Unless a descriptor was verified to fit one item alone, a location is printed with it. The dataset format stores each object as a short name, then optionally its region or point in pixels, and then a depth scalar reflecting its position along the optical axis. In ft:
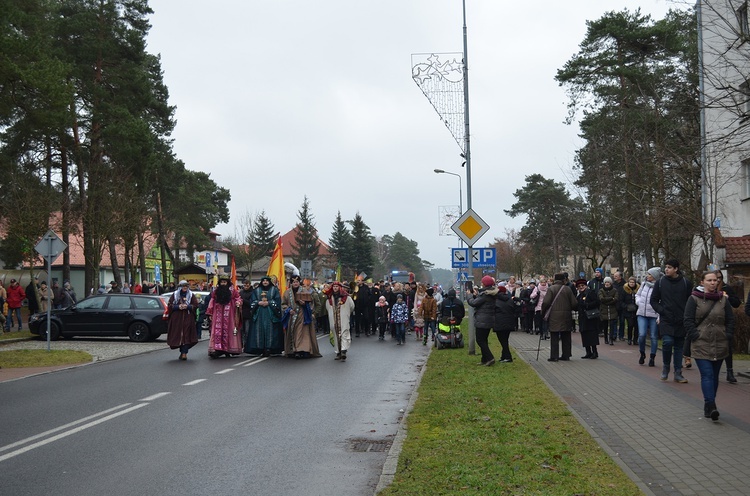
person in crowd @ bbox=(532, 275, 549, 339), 80.74
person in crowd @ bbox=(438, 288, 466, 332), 64.54
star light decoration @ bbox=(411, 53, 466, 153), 66.18
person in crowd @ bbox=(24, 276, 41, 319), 101.32
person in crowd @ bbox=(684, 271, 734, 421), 30.09
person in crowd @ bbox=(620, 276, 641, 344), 65.46
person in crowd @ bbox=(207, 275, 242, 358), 59.16
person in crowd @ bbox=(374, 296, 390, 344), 85.61
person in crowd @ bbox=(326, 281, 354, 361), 57.93
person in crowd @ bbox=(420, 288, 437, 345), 77.36
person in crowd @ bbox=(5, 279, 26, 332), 95.64
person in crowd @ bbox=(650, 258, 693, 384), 39.81
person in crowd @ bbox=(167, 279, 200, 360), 57.88
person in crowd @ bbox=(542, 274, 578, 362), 53.72
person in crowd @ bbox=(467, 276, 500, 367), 50.55
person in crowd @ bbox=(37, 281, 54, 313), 89.15
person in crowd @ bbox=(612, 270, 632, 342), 67.77
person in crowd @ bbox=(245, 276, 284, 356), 59.77
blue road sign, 84.94
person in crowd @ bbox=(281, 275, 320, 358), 58.59
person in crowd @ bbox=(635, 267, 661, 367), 49.83
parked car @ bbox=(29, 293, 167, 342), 78.64
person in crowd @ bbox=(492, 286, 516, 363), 50.47
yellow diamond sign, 58.95
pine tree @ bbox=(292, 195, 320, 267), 355.77
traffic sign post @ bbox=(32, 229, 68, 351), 64.39
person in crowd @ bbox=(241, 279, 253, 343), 61.15
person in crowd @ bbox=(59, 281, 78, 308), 93.56
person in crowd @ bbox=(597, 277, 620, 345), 69.41
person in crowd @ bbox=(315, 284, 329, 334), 77.26
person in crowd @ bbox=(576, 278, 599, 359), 56.85
